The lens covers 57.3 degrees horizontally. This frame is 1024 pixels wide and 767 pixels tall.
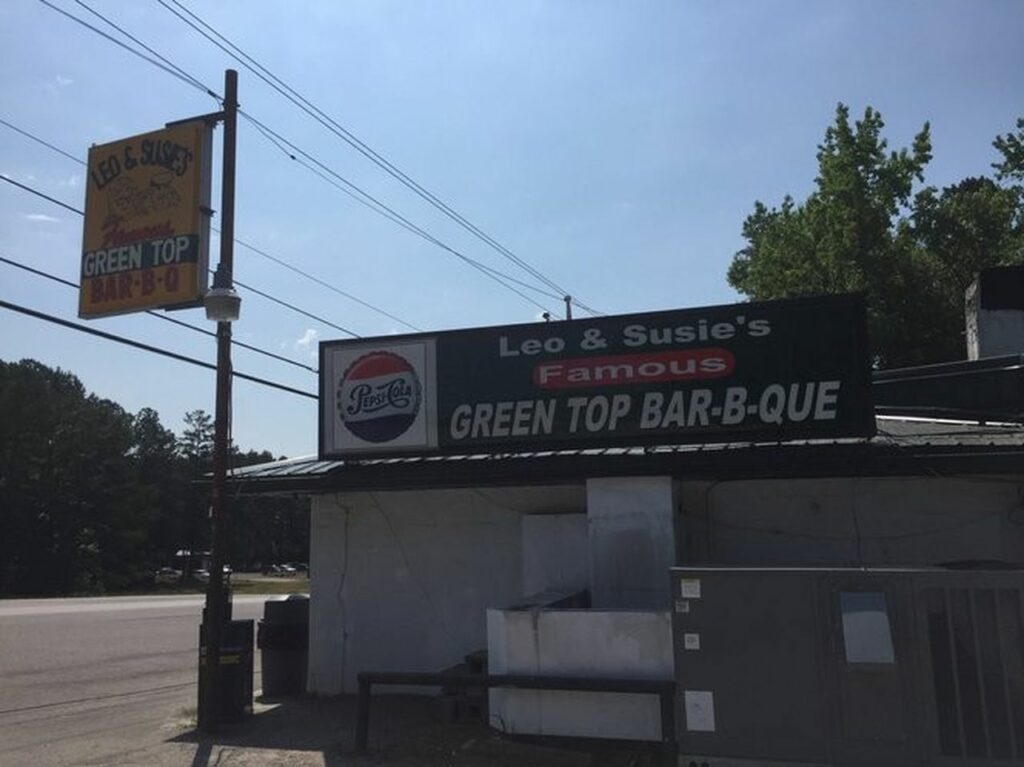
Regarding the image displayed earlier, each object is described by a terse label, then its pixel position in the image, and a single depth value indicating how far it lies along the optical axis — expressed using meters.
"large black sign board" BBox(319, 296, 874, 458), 9.84
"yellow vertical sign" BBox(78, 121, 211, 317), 12.12
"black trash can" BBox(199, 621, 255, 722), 10.23
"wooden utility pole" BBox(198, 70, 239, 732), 10.15
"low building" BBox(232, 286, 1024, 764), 8.29
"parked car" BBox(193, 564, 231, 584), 96.76
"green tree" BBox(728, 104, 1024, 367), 30.27
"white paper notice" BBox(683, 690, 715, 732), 7.19
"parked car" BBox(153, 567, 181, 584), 91.79
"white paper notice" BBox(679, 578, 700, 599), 7.36
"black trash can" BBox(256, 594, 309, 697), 12.46
